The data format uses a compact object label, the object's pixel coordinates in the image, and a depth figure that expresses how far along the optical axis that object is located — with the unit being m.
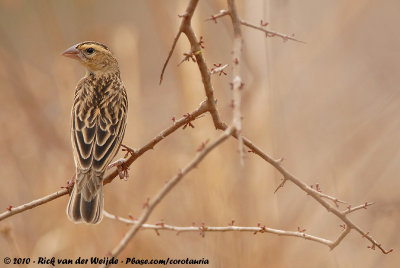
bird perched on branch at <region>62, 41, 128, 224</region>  8.17
